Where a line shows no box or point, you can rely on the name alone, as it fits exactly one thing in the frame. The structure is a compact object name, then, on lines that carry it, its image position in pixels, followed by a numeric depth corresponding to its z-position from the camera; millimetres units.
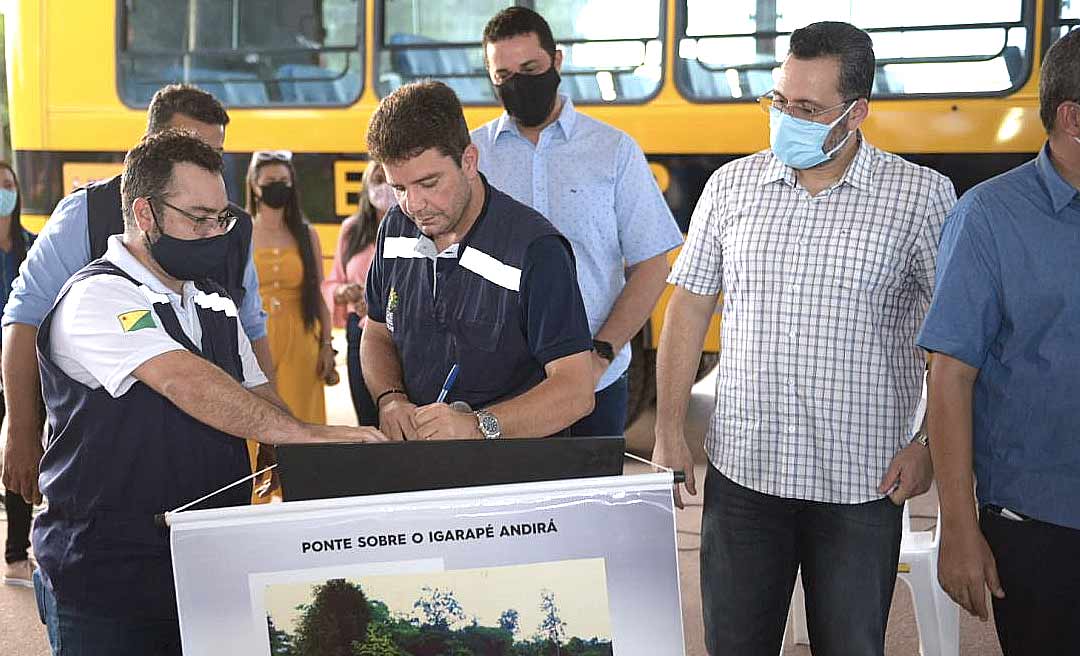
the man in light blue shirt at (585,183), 3537
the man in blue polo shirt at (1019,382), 2238
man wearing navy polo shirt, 2412
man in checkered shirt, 2623
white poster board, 1727
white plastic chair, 3783
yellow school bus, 5637
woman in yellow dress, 5512
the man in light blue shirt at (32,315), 3230
